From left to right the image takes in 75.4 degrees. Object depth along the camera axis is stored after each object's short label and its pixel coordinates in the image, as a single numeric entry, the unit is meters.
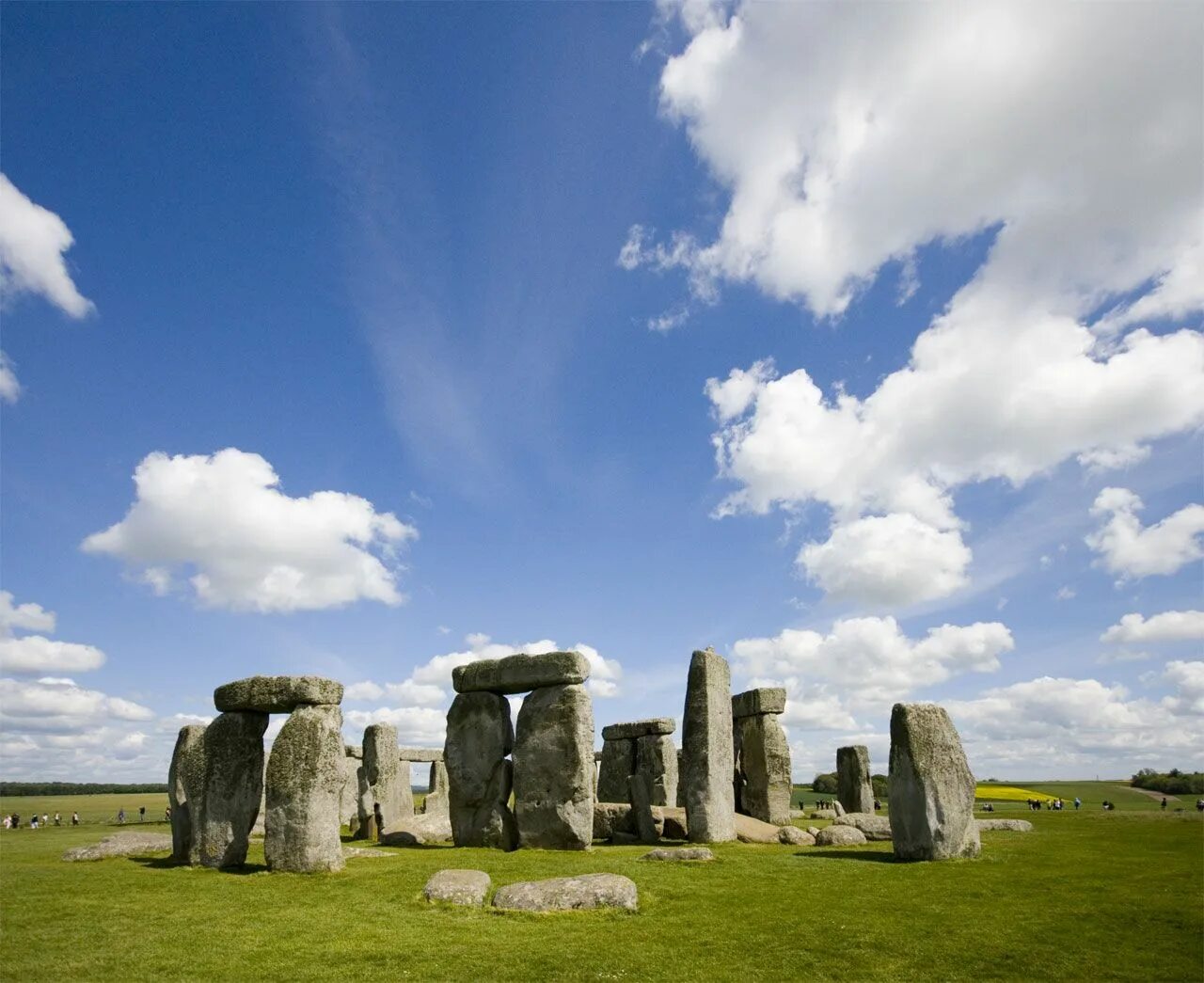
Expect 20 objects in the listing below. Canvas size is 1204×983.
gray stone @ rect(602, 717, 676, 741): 24.66
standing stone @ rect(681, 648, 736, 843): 16.47
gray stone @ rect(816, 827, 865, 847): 16.36
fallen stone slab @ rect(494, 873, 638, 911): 9.68
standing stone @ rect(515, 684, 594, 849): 15.90
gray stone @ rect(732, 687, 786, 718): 22.05
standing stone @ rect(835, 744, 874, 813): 23.98
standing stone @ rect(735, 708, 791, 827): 21.33
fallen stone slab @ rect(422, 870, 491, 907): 10.14
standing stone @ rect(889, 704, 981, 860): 13.12
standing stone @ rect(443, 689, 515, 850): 16.83
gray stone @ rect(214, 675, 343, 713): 13.51
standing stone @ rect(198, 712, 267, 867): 13.73
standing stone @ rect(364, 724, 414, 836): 20.75
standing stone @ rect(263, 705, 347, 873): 12.80
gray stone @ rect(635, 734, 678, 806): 24.39
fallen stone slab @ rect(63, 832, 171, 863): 15.48
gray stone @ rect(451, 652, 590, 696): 16.56
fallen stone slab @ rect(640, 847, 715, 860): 13.44
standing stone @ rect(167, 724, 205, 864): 14.41
